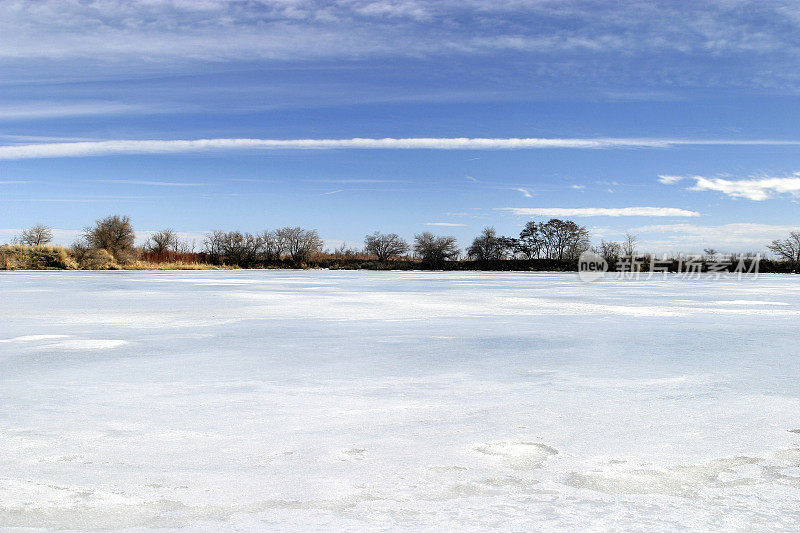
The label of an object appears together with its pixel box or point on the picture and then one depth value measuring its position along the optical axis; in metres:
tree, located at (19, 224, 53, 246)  39.50
